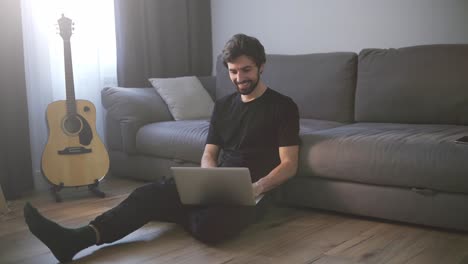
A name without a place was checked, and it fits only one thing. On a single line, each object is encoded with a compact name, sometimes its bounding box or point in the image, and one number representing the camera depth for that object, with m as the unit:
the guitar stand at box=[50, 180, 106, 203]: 2.86
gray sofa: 2.07
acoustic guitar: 2.86
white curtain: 3.20
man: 1.90
